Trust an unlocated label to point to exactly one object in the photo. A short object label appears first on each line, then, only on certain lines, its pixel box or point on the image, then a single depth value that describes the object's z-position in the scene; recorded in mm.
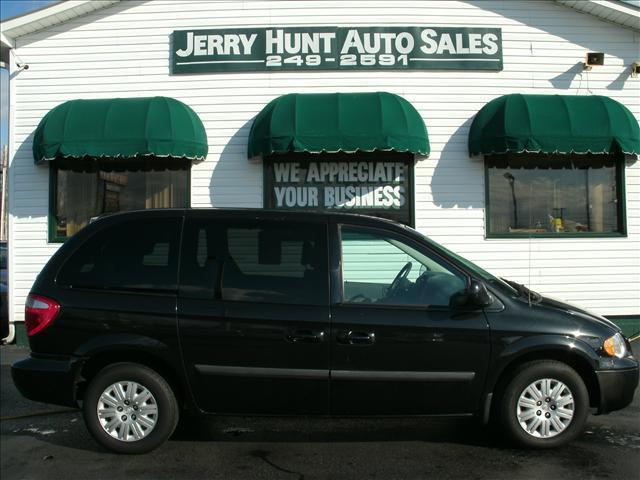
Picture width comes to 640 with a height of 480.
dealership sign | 9203
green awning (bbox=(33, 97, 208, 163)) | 8422
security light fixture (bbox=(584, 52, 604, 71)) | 9133
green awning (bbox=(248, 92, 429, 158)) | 8344
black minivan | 4227
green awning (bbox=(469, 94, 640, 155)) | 8375
